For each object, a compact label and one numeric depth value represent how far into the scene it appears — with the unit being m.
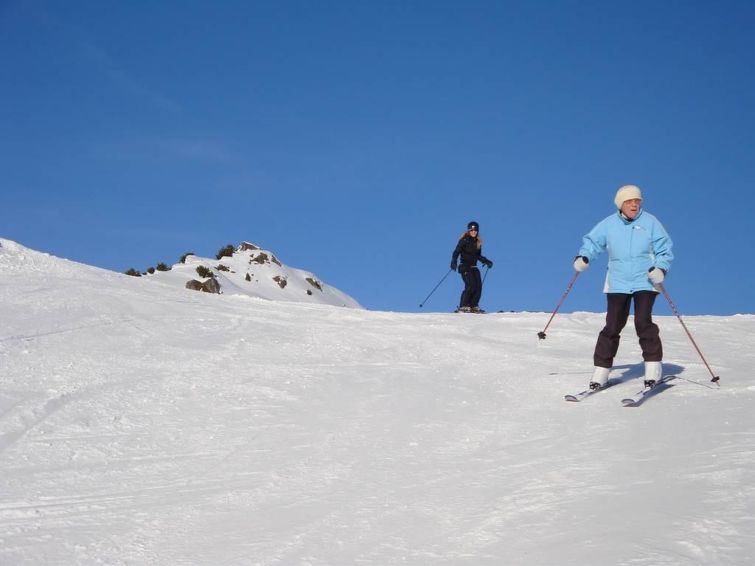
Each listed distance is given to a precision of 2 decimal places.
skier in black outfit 18.70
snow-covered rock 32.31
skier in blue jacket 7.96
